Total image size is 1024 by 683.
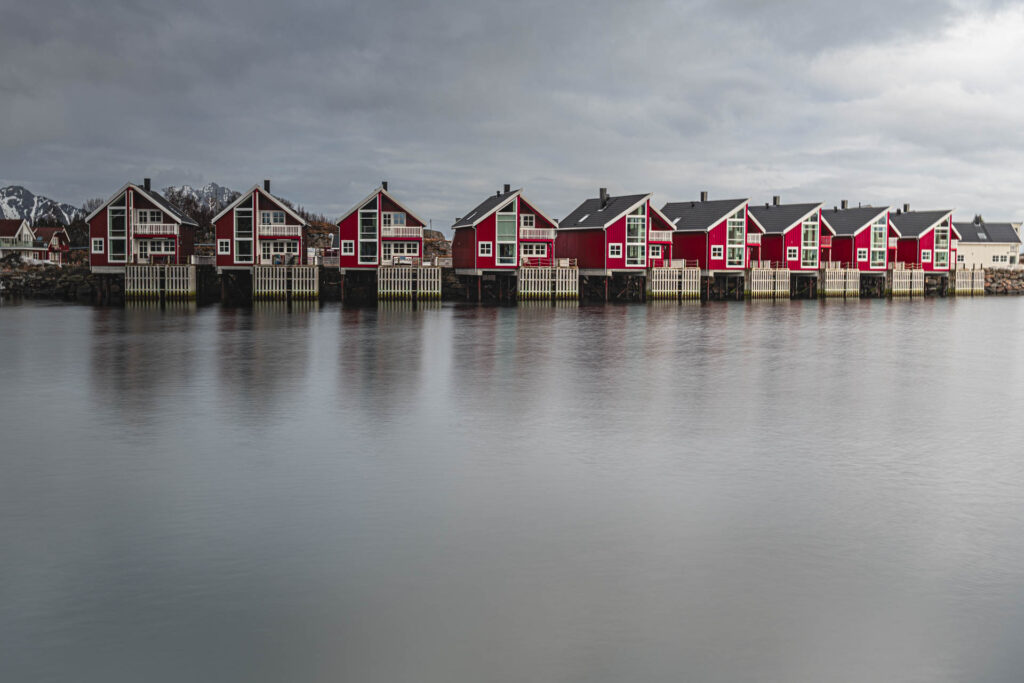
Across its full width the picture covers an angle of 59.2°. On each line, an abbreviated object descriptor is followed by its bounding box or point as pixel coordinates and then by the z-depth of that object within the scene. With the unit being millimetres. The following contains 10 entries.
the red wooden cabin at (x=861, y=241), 88500
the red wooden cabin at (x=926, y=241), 94438
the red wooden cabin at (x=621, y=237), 73625
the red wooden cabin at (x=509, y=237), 70375
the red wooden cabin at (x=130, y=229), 66438
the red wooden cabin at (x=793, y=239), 84062
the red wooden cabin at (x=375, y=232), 67188
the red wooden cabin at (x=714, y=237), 78688
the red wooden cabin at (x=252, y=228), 66375
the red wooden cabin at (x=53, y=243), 132000
